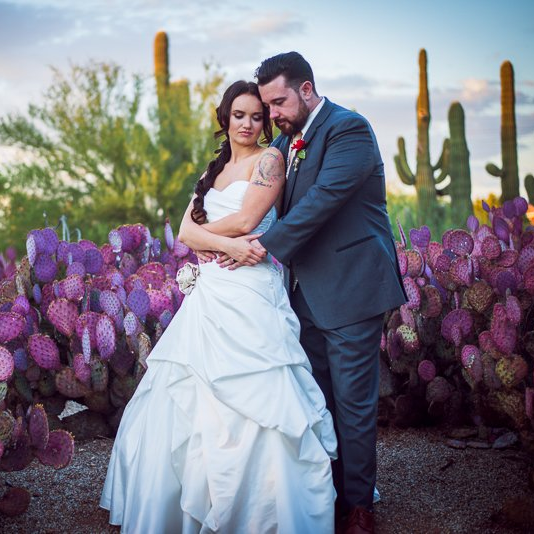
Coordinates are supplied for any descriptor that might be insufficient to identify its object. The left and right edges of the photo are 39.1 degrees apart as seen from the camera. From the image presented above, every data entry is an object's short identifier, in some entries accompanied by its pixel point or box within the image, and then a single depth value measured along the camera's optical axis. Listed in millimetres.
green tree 16750
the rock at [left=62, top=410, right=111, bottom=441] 4848
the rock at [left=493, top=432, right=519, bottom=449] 4590
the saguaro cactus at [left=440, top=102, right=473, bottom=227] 15078
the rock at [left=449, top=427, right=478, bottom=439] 4801
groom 3381
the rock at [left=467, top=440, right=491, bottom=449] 4621
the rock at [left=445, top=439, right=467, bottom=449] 4633
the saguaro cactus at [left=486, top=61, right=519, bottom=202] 16047
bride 3197
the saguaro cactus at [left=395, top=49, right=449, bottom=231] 16172
